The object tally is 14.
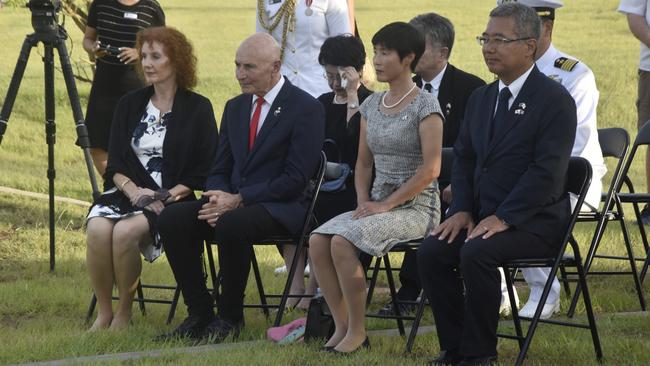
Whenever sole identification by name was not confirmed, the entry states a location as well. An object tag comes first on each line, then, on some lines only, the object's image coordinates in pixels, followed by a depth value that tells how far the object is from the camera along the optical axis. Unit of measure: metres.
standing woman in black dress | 16.95
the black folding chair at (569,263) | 10.37
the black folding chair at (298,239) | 12.27
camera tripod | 15.36
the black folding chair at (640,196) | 13.59
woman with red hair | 12.96
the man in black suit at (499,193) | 10.27
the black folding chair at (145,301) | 13.34
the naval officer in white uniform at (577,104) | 13.01
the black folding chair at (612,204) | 12.95
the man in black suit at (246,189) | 12.16
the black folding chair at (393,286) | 11.25
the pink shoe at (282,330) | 11.79
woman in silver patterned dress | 11.23
